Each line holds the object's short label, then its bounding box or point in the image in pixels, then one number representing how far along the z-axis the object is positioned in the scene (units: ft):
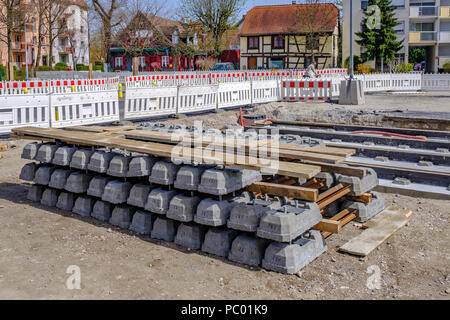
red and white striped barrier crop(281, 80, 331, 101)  78.54
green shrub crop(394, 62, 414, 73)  135.25
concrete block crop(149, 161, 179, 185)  20.13
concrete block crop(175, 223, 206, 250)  19.98
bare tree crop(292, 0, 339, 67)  192.34
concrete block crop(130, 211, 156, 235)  21.85
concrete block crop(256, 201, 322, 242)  17.06
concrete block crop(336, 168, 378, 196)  22.72
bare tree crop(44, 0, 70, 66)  170.09
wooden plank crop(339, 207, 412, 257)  19.79
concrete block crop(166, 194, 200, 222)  19.35
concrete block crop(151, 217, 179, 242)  20.98
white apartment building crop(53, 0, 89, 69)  257.53
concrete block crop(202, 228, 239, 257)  19.21
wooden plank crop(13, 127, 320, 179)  17.87
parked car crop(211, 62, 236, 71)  176.45
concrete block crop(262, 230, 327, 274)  17.56
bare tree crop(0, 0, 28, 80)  127.03
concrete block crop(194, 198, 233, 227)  18.51
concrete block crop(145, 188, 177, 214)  20.22
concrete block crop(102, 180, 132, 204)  22.17
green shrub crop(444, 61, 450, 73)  160.19
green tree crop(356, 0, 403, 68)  161.38
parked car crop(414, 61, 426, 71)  189.37
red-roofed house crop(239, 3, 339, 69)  194.08
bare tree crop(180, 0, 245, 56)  185.57
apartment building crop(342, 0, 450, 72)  174.81
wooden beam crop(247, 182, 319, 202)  18.12
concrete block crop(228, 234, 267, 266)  18.31
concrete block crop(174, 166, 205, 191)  19.24
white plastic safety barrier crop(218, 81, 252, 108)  68.69
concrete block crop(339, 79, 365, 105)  74.28
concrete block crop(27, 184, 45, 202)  27.07
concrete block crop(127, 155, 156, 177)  20.99
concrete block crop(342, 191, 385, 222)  23.26
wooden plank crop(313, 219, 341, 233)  19.21
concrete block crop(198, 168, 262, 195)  18.41
